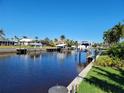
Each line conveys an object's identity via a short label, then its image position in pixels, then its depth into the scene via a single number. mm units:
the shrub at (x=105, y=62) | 10804
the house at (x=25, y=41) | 56018
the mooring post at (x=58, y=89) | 2890
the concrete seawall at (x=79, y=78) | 5751
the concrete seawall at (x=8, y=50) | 30712
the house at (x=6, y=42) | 46168
